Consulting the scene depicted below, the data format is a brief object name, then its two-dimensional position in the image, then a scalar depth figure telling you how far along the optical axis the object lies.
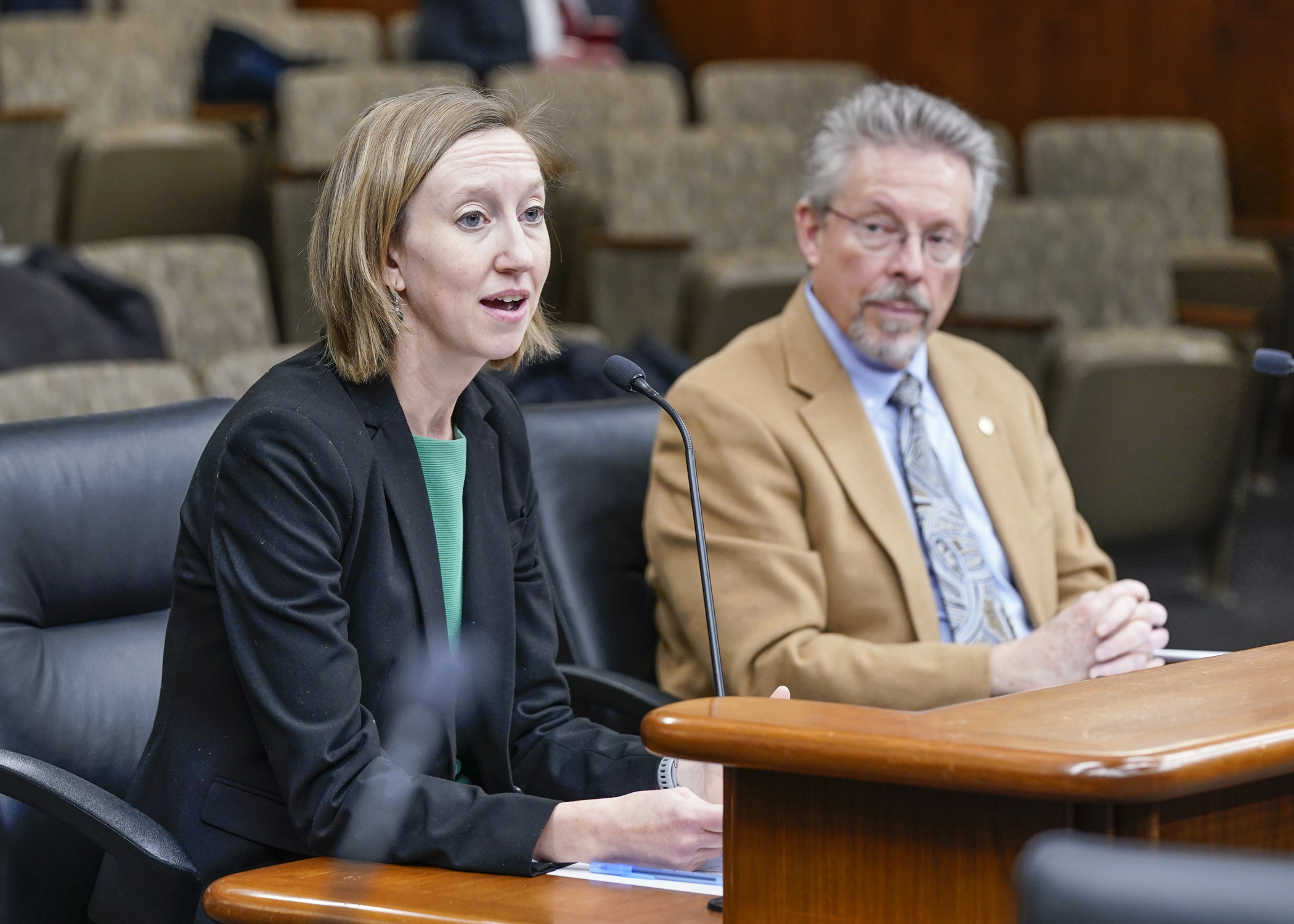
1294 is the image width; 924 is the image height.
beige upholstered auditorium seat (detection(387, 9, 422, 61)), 9.98
